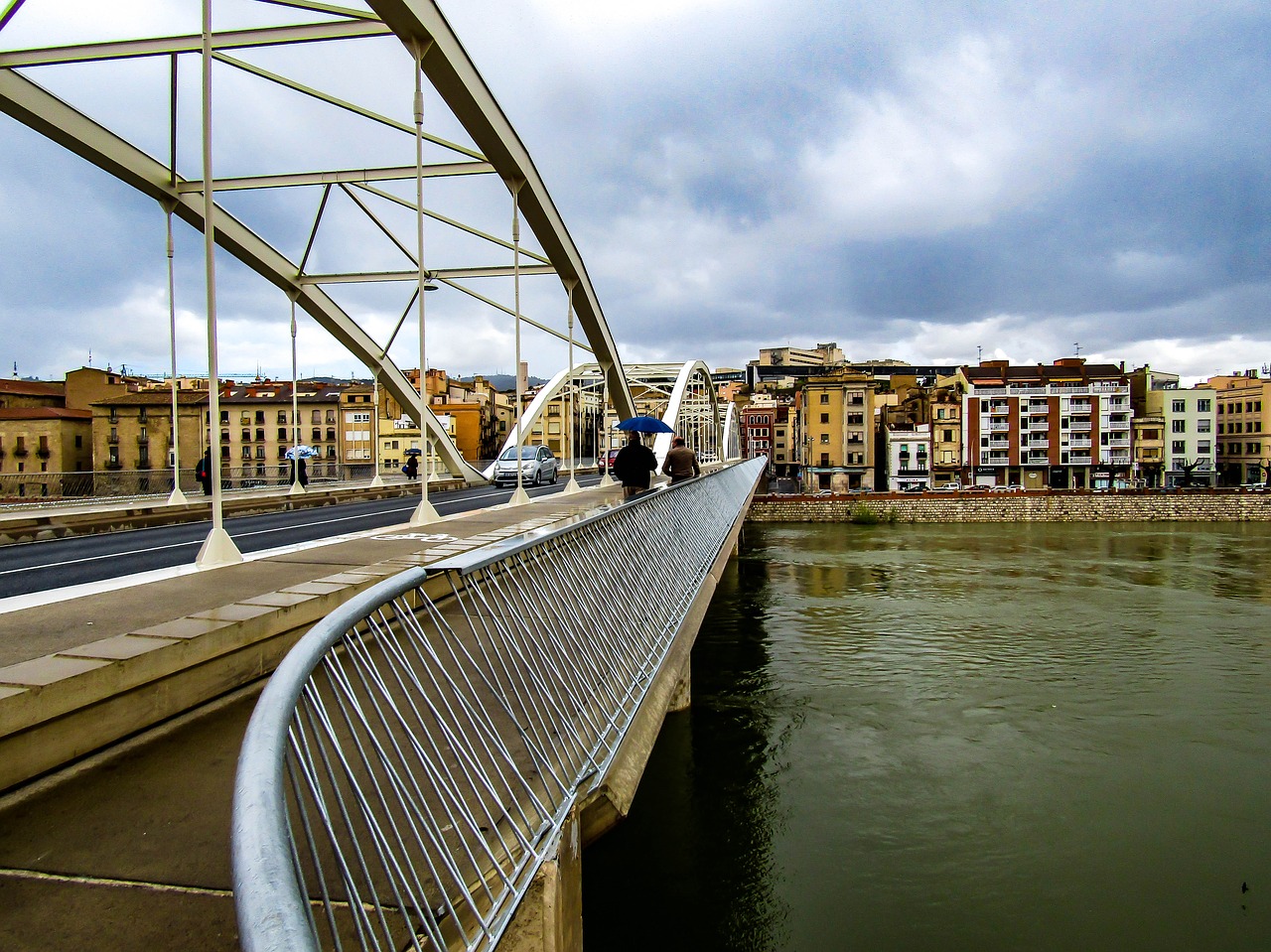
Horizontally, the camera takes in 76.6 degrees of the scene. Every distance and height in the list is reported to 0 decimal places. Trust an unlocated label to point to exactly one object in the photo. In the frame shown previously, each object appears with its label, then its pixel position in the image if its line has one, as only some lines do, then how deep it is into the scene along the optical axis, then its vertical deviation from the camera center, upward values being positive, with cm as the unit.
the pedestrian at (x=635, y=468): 1280 -17
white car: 2633 -34
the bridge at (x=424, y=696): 199 -99
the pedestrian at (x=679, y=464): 1447 -13
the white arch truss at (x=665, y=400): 2892 +305
